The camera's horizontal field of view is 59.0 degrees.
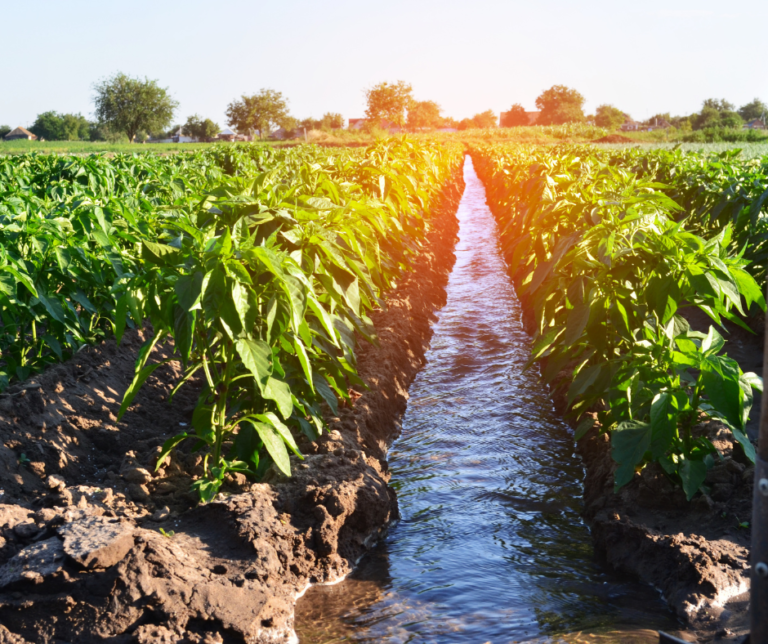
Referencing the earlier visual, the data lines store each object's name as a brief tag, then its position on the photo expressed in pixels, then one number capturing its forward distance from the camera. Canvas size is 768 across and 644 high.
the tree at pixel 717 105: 86.88
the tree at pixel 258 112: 74.19
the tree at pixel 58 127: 106.94
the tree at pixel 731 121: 60.88
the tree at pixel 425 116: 88.06
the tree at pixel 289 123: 77.31
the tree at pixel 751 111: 98.32
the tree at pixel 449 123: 114.09
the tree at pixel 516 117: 117.19
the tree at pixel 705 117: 69.88
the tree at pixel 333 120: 99.31
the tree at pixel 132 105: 71.31
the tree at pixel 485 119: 127.12
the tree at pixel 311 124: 99.31
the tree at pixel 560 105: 98.69
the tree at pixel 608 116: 92.96
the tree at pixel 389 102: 72.56
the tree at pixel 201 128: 100.69
